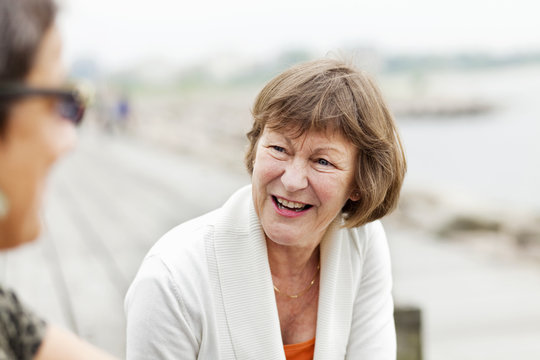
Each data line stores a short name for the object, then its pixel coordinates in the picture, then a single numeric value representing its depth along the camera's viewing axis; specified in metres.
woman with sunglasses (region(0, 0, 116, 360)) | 0.79
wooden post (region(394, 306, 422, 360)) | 2.56
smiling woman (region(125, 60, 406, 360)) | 1.67
